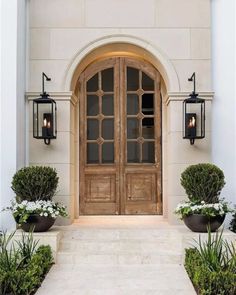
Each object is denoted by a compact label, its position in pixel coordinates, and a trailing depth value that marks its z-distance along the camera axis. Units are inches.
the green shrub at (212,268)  131.6
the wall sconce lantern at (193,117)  209.0
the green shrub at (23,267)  134.8
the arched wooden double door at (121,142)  243.6
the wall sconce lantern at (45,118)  208.7
